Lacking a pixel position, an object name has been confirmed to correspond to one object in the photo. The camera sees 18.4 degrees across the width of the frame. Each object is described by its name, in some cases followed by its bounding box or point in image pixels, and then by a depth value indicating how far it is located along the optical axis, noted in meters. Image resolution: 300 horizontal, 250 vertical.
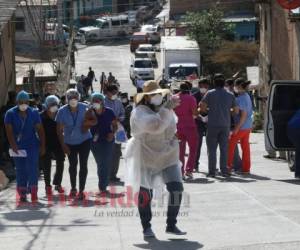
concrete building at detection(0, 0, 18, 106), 25.20
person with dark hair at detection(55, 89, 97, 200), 12.95
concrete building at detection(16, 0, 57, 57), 30.98
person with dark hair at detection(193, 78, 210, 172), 15.88
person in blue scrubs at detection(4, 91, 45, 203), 12.59
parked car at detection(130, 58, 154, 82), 57.94
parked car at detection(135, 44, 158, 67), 63.70
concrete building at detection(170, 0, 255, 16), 69.62
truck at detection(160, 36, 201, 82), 52.16
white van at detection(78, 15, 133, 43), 74.00
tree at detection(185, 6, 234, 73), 59.44
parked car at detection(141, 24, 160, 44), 72.19
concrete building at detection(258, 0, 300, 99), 29.45
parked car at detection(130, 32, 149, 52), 70.38
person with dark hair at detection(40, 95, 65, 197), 13.72
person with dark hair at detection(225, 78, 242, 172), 15.95
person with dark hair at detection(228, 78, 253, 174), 15.62
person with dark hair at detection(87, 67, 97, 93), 50.48
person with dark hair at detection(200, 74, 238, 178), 14.88
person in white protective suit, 9.68
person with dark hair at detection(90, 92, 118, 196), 13.45
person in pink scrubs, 14.97
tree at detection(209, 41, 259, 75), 54.75
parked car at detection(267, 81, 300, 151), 15.91
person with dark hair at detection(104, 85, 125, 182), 15.02
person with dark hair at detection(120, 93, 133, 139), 20.67
